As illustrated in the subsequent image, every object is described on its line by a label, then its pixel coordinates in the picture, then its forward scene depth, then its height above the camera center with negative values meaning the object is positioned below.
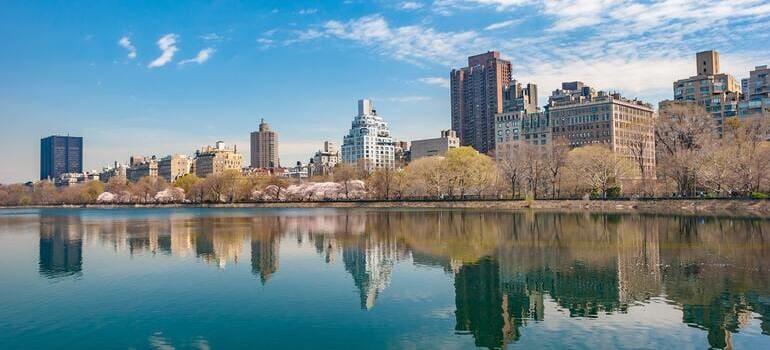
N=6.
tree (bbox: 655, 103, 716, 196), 80.81 +6.26
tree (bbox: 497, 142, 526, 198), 106.17 +3.72
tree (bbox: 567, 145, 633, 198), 94.75 +3.16
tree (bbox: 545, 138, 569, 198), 102.19 +4.53
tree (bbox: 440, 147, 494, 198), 110.25 +3.52
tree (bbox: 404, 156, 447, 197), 115.69 +2.53
